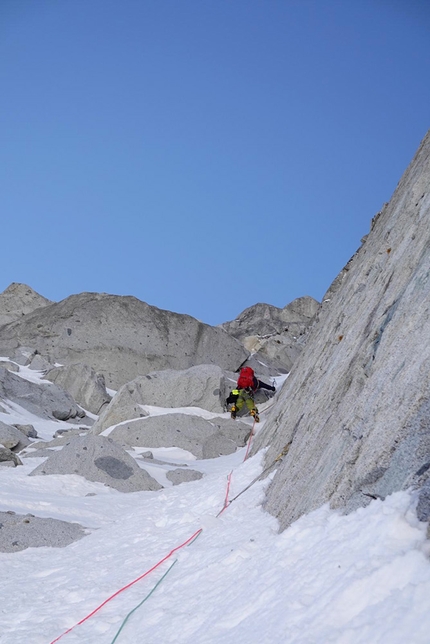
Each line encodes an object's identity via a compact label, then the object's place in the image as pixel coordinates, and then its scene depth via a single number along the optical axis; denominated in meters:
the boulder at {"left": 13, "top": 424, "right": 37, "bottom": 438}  20.47
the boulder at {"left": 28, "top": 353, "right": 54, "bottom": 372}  33.69
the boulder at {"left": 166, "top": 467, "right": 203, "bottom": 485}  15.02
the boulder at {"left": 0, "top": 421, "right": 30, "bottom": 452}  18.20
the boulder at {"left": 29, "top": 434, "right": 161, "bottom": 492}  13.85
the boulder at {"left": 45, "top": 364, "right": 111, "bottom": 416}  30.16
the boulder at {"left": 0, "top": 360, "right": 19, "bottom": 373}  32.12
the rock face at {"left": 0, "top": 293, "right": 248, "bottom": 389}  35.38
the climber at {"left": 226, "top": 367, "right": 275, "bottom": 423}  21.00
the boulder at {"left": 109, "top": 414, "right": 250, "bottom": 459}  18.52
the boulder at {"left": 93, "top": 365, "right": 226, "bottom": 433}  21.67
